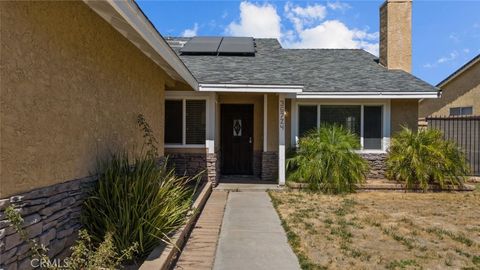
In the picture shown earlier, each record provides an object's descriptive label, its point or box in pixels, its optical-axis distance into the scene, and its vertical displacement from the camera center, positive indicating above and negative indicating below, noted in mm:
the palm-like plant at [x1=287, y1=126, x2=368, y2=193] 10086 -781
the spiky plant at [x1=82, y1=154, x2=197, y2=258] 4336 -896
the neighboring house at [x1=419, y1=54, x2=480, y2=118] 16516 +2059
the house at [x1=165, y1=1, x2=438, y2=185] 10570 +1016
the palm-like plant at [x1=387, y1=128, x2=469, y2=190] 10344 -691
